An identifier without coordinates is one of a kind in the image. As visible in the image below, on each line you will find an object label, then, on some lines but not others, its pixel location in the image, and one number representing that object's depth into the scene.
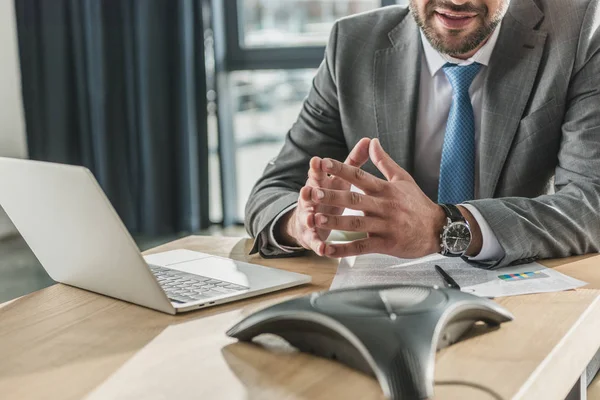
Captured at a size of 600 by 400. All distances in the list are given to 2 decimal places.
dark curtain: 3.82
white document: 0.94
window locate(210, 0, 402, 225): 3.92
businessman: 1.07
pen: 0.93
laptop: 0.85
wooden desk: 0.65
